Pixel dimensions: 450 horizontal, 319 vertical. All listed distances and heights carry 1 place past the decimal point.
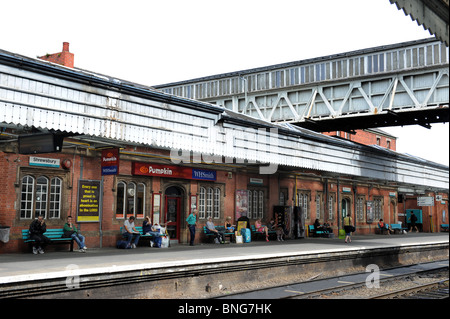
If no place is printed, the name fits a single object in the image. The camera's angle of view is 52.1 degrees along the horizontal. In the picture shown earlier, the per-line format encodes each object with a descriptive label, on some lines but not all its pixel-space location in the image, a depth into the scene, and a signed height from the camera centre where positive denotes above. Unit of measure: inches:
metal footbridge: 1053.2 +323.0
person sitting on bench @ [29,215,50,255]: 504.4 -25.6
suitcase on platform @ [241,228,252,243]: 759.1 -37.7
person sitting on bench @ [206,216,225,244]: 713.0 -28.1
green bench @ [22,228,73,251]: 516.2 -28.9
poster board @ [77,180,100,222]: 570.9 +12.6
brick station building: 422.9 +74.7
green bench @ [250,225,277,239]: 810.2 -36.8
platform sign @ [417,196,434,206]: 1312.7 +34.9
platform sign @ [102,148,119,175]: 559.9 +61.1
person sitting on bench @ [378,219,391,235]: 1210.0 -32.2
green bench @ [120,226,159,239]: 622.1 -29.1
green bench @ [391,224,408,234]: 1269.1 -41.6
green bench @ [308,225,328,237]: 976.3 -41.5
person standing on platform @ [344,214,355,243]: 790.0 -22.9
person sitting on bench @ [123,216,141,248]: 592.7 -26.5
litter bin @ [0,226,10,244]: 489.1 -24.9
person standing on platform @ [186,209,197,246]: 668.7 -17.8
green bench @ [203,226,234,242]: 716.0 -33.0
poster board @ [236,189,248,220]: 794.1 +15.8
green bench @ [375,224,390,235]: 1215.6 -45.2
